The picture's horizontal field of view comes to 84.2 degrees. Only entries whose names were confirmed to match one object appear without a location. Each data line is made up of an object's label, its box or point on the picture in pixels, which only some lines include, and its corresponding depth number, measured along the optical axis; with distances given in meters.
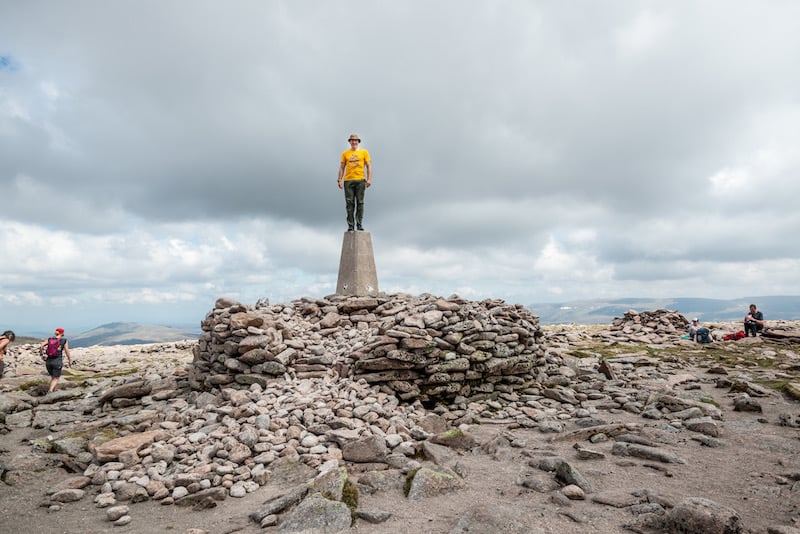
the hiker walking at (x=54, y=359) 14.44
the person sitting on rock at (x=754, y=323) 24.67
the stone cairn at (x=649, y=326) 26.81
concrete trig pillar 16.41
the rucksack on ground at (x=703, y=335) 23.86
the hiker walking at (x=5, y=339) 14.34
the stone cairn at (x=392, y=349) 11.48
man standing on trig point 16.98
